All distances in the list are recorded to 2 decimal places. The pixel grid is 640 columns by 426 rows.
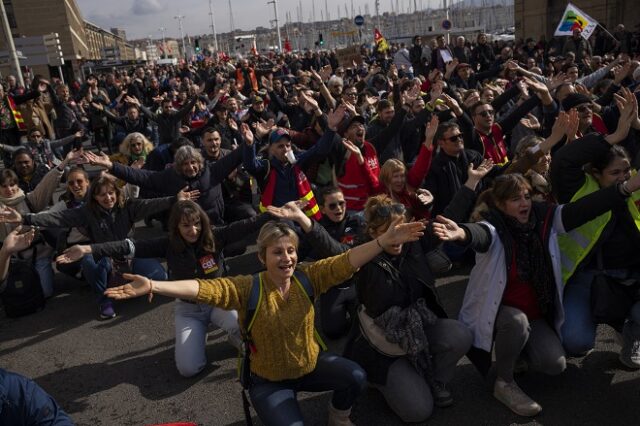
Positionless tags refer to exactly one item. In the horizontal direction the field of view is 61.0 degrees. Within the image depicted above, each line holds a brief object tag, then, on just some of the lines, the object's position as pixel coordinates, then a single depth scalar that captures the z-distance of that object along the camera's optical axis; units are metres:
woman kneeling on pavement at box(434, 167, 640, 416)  3.46
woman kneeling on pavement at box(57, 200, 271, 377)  4.45
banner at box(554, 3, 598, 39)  12.78
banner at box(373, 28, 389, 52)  22.25
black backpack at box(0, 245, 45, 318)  5.69
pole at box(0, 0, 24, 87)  16.89
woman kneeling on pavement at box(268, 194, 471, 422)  3.48
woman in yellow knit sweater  3.16
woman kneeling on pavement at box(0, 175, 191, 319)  5.54
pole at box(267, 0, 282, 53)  54.50
